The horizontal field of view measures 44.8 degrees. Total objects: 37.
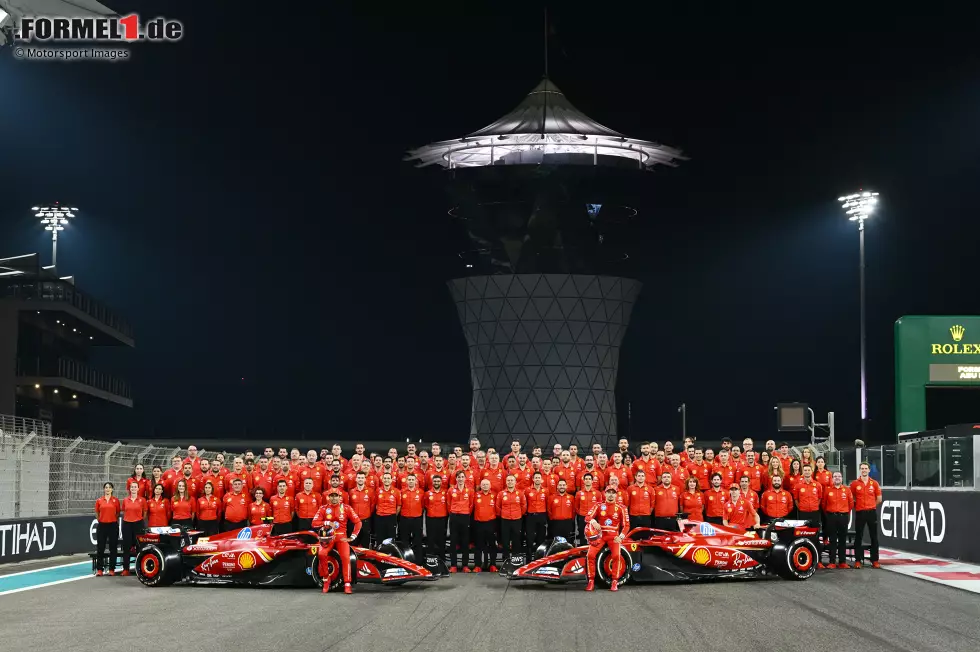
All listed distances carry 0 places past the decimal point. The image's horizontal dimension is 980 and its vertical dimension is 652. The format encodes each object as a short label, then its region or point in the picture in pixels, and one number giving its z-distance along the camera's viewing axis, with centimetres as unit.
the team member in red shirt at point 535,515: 2258
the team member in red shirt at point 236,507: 2264
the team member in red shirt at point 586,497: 2203
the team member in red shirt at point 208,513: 2277
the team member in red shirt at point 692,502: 2280
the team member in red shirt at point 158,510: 2269
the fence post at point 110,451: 2664
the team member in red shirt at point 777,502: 2300
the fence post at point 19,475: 2352
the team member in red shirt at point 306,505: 2253
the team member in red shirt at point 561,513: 2267
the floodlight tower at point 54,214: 6538
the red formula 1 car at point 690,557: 1902
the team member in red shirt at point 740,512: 2138
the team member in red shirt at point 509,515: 2248
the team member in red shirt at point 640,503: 2250
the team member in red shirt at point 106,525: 2193
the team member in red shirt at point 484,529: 2250
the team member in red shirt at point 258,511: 2239
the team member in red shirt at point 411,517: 2267
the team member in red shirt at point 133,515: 2248
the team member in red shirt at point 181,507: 2286
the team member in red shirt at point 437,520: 2278
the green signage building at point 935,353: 3105
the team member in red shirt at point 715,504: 2284
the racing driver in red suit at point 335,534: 1847
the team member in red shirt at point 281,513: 2245
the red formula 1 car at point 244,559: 1920
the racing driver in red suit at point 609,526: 1884
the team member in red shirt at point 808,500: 2278
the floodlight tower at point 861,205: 4915
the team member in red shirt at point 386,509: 2272
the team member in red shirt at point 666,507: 2259
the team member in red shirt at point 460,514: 2242
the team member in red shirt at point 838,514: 2231
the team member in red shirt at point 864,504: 2222
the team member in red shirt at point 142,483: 2286
